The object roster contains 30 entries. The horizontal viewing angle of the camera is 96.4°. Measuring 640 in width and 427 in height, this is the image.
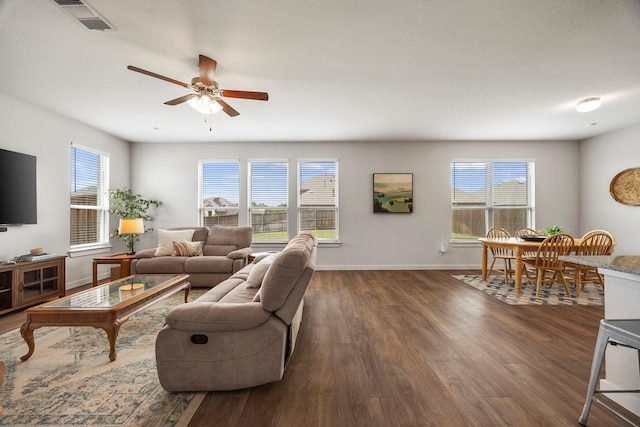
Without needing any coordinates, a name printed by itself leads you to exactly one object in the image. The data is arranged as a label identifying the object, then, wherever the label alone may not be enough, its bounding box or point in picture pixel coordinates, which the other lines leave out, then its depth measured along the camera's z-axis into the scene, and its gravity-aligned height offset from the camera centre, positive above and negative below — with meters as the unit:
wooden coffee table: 2.18 -0.77
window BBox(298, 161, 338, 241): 6.05 +0.44
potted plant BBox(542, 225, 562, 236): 4.30 -0.26
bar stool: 1.28 -0.58
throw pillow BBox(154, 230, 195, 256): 4.76 -0.43
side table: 4.36 -0.74
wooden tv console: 3.27 -0.85
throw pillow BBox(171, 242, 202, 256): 4.76 -0.60
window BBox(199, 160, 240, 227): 6.08 +0.44
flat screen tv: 3.47 +0.31
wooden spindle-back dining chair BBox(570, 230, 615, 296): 3.96 -0.48
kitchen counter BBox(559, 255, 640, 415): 1.63 -0.57
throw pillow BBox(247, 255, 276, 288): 2.70 -0.59
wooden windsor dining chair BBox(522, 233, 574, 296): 3.96 -0.55
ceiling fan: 2.75 +1.19
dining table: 4.09 -0.47
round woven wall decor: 4.83 +0.47
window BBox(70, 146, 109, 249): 4.71 +0.27
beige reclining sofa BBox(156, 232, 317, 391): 1.78 -0.80
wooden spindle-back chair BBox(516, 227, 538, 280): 5.07 -0.37
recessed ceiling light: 3.74 +1.45
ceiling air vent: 2.07 +1.52
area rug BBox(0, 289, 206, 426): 1.62 -1.15
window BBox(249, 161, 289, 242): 6.07 +0.33
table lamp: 4.51 -0.20
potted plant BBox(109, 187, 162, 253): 5.32 +0.13
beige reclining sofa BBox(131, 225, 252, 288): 4.45 -0.68
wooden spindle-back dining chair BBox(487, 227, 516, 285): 4.81 -0.66
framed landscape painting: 5.96 +0.47
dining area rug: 3.77 -1.15
